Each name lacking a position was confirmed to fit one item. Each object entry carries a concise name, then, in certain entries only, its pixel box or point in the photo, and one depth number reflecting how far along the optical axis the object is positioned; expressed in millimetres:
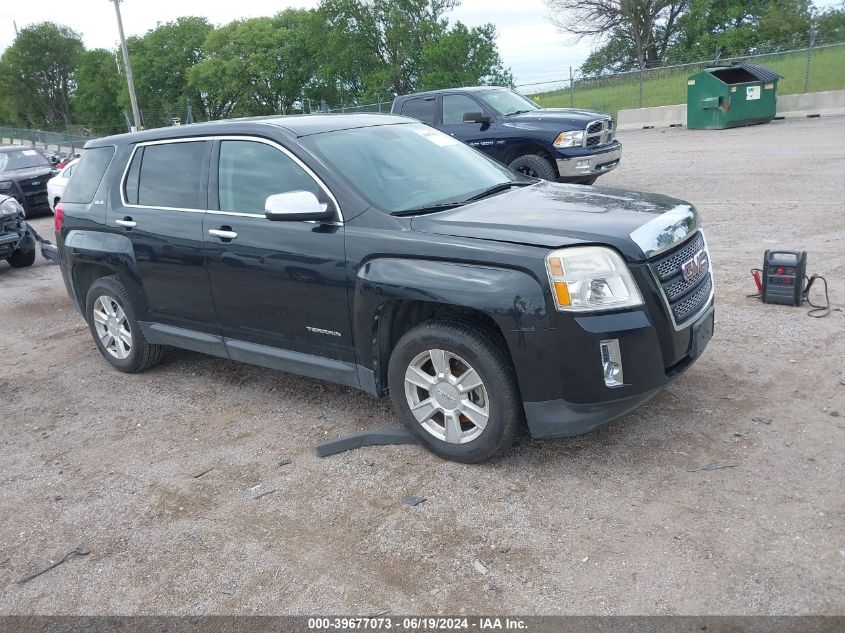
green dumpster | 20547
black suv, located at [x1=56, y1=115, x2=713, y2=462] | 3617
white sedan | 13513
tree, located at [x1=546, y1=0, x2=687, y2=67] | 47250
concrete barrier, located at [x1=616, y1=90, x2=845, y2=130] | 21125
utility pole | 39531
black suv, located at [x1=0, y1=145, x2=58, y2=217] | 16166
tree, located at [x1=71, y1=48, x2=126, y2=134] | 82500
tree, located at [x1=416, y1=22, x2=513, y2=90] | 41125
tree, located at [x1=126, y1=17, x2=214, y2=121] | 74625
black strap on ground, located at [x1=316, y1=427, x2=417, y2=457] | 4352
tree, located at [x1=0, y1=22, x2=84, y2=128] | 91312
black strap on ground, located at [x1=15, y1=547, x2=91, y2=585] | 3471
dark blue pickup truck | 11102
